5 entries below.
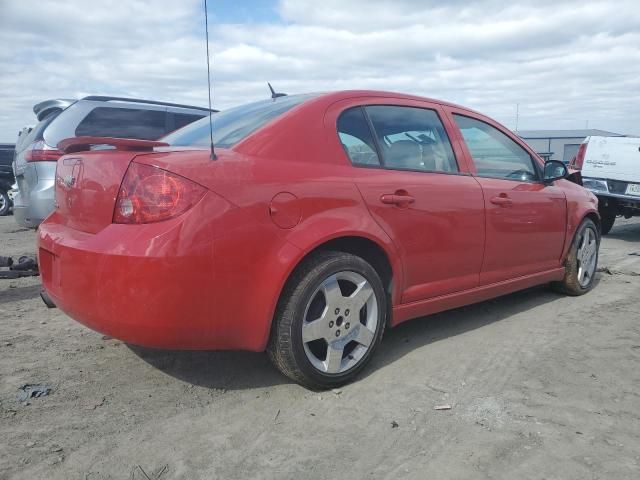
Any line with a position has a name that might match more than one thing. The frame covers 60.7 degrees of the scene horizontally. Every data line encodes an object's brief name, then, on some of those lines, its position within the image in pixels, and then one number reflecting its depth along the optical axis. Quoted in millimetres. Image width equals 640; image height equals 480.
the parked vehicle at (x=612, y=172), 8398
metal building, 32781
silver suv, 5570
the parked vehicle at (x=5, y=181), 13616
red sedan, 2416
